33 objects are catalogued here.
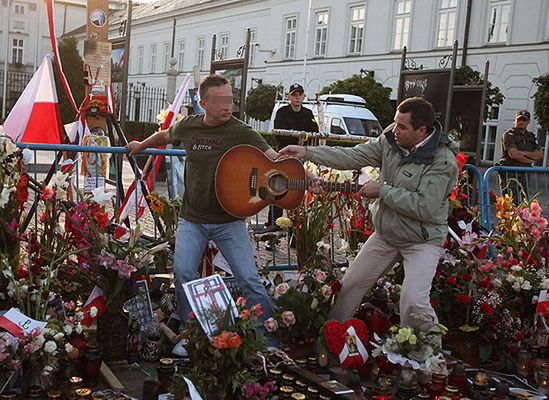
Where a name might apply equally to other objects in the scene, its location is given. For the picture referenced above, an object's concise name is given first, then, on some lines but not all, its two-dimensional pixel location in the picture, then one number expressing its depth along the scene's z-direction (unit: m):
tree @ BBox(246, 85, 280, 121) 28.89
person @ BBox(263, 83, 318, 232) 8.86
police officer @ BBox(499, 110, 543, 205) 10.16
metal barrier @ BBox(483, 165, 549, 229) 7.99
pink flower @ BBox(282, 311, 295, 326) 4.90
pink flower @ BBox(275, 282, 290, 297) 5.18
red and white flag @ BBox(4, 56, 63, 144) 7.02
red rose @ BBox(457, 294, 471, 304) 5.30
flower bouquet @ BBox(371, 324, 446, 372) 4.54
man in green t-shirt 4.83
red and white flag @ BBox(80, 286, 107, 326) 4.54
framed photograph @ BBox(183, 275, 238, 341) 3.95
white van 19.86
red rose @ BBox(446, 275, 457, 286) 5.42
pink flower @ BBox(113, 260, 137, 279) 4.61
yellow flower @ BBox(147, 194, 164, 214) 6.57
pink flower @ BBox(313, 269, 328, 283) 5.25
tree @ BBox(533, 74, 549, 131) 17.98
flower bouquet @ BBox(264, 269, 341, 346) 5.03
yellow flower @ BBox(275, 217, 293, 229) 6.39
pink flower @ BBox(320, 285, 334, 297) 5.17
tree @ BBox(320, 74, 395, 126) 24.52
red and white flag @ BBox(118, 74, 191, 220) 7.02
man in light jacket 4.63
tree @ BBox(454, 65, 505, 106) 20.14
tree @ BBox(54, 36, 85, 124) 39.41
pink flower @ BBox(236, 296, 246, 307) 4.06
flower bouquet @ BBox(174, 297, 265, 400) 3.80
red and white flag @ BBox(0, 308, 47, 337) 4.06
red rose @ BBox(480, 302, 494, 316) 5.24
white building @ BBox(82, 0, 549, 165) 24.44
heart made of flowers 4.67
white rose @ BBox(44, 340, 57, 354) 3.97
